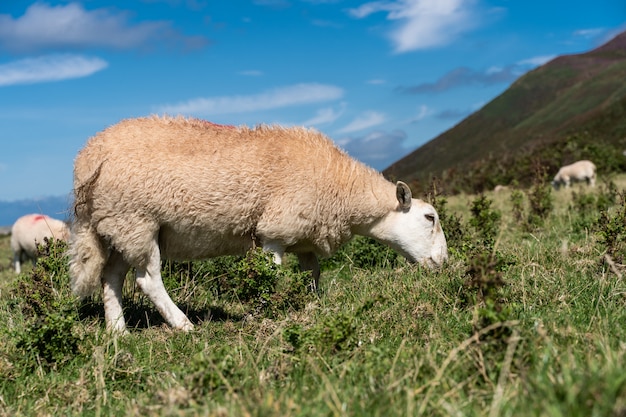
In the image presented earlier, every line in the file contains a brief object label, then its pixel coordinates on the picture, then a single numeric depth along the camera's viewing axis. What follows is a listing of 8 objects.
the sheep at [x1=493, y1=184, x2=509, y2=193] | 21.80
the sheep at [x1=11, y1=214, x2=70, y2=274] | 15.93
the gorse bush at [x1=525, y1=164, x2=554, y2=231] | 11.16
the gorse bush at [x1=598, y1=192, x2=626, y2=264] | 6.08
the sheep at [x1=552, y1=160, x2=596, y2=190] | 25.52
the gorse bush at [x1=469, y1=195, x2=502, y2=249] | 8.93
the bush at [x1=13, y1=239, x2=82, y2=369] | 4.41
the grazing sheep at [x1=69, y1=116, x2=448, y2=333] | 5.66
